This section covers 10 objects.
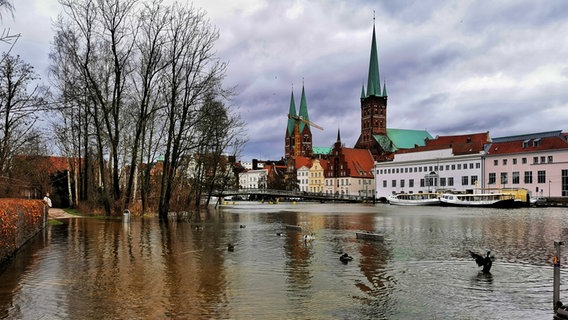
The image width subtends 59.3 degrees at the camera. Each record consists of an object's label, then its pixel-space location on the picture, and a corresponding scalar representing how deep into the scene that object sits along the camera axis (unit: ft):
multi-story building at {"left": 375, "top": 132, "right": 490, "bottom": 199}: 409.28
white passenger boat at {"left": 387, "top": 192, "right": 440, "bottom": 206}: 356.83
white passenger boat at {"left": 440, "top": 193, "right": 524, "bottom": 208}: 306.76
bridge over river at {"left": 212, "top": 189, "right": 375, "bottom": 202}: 418.72
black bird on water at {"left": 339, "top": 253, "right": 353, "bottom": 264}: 55.85
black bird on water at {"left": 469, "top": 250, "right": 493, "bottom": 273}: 50.52
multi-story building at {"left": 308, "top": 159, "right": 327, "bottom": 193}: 580.71
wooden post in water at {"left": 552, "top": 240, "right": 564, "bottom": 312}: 33.83
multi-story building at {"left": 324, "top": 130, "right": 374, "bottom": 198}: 533.55
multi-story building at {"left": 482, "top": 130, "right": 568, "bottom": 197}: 342.85
